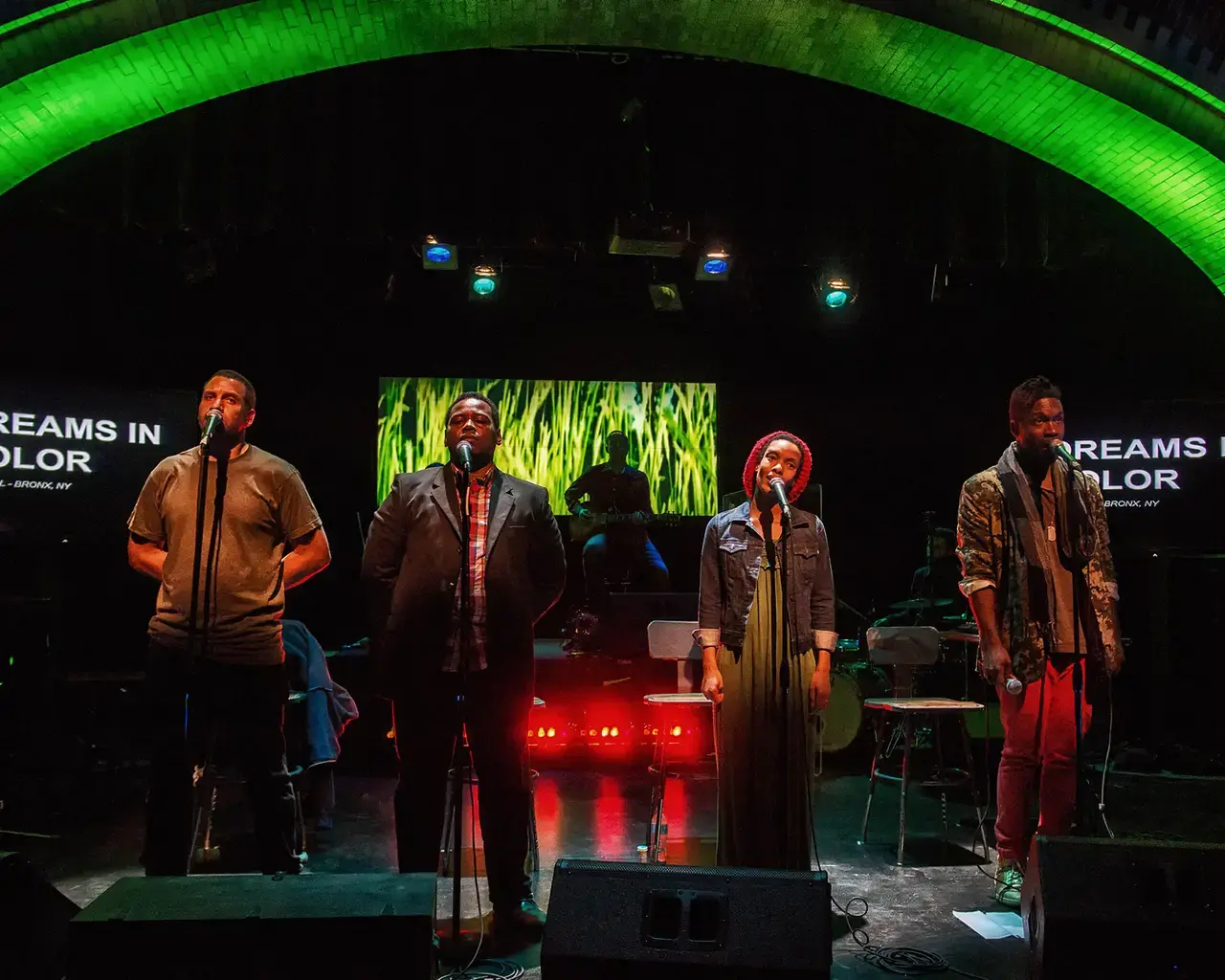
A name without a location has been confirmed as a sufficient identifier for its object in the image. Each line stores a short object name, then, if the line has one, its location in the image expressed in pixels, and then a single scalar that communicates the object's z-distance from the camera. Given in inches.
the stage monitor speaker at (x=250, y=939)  85.1
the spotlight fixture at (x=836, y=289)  349.4
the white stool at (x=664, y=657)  178.9
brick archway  162.4
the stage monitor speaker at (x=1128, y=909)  93.6
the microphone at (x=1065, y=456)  131.4
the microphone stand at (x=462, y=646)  117.5
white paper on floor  143.4
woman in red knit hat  138.5
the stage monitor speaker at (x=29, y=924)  103.7
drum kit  285.4
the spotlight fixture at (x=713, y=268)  335.0
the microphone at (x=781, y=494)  127.8
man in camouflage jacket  141.3
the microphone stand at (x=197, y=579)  121.3
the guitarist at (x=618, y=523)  350.9
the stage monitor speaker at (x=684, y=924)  89.9
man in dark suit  132.9
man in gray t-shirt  128.3
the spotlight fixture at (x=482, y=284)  343.5
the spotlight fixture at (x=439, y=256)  330.0
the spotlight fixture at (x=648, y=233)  299.1
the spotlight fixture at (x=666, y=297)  362.9
